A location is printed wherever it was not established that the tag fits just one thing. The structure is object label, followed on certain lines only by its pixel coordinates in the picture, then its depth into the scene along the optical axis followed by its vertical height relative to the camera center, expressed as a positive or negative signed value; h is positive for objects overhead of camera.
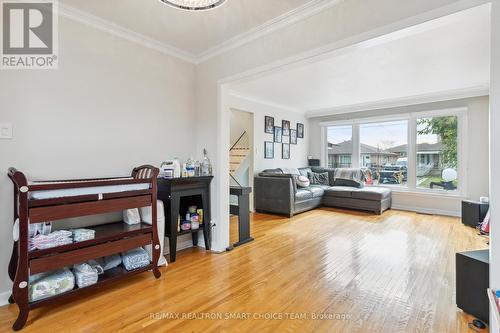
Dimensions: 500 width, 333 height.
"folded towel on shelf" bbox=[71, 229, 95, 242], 1.83 -0.52
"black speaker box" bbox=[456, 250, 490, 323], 1.63 -0.80
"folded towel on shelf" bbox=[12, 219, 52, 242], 1.63 -0.44
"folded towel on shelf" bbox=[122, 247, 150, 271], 2.12 -0.82
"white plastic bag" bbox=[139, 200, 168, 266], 2.30 -0.53
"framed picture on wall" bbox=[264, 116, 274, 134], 5.56 +0.93
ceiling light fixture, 1.75 +1.16
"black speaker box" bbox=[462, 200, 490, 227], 3.91 -0.76
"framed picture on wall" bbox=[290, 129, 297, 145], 6.31 +0.73
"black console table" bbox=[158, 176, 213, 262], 2.55 -0.35
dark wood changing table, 1.56 -0.56
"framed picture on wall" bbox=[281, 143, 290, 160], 6.05 +0.35
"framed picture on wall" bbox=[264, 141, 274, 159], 5.56 +0.36
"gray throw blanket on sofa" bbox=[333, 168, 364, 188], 5.69 -0.28
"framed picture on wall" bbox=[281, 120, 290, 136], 6.05 +0.96
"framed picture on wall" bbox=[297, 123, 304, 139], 6.58 +0.93
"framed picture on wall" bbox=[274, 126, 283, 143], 5.81 +0.75
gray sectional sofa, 4.74 -0.63
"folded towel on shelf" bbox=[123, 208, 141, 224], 2.32 -0.49
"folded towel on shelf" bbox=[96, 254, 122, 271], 2.12 -0.84
